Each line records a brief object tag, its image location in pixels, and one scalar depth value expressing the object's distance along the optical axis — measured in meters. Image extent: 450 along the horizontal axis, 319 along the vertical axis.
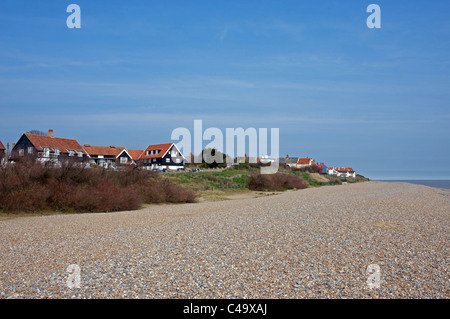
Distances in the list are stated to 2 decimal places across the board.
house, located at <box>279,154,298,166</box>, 110.06
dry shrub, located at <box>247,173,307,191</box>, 45.16
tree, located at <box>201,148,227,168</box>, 76.38
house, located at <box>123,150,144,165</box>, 67.69
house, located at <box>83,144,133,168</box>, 61.84
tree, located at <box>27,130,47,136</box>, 55.65
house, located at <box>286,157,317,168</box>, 106.10
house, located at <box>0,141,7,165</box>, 47.00
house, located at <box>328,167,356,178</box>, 121.64
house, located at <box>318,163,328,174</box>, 110.10
